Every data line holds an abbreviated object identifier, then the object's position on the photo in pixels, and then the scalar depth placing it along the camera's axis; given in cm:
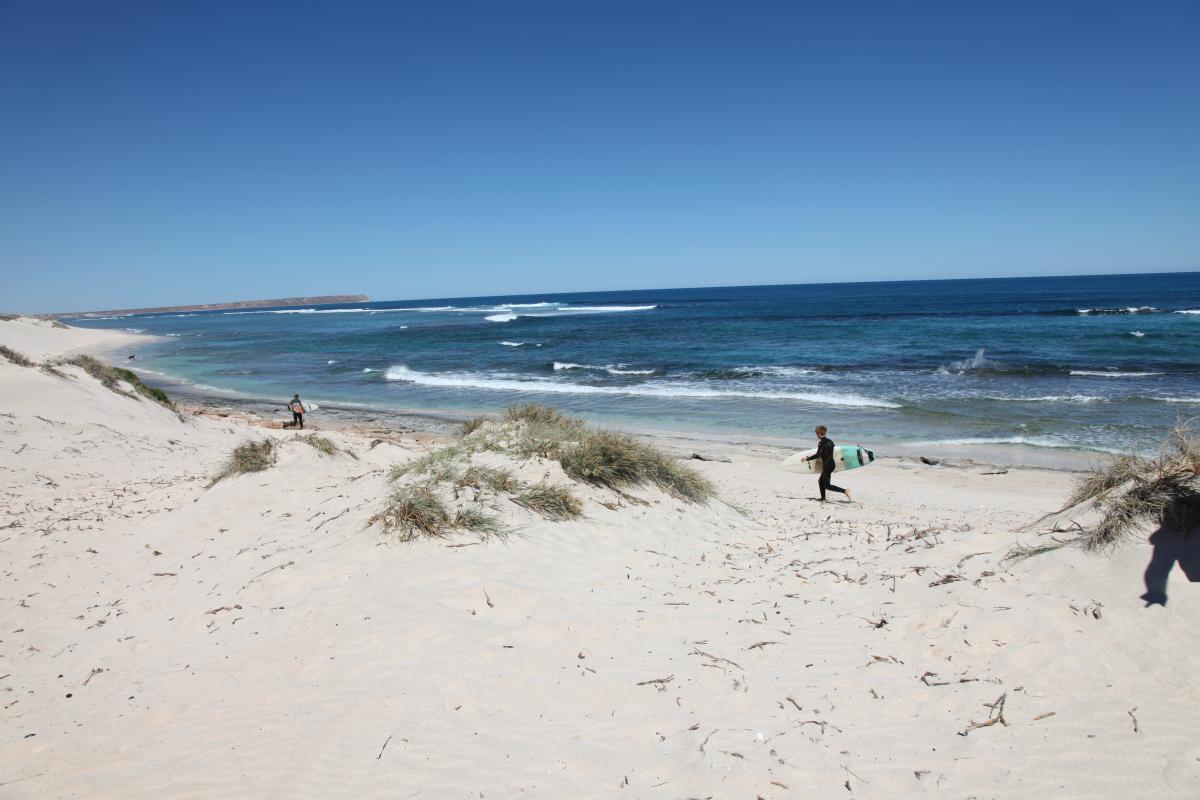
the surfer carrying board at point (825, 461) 1020
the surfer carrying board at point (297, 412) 1665
